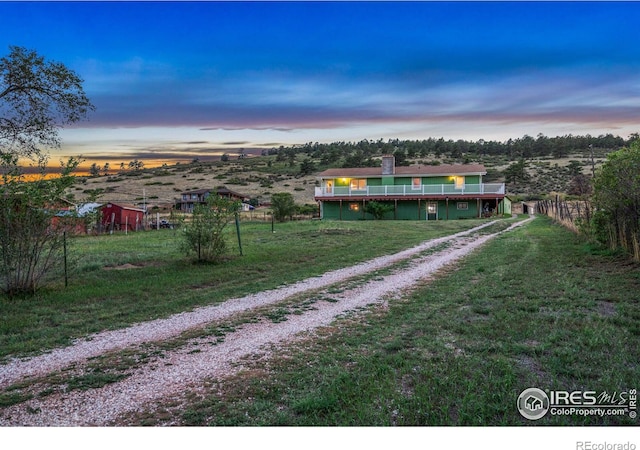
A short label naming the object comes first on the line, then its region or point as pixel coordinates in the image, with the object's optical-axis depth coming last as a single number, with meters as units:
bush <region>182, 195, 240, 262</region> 13.30
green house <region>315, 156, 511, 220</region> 38.31
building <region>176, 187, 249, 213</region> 58.94
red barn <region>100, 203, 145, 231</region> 32.31
